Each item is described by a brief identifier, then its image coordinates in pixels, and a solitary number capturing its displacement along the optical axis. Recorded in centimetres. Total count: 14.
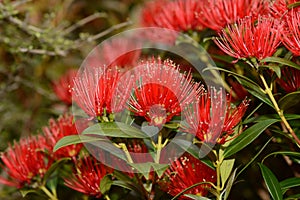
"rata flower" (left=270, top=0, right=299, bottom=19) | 104
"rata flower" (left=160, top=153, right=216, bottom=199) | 103
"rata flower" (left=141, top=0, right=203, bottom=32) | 117
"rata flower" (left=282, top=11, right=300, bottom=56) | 100
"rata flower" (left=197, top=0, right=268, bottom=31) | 108
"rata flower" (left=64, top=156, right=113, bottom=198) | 107
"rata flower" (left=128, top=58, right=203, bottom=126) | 99
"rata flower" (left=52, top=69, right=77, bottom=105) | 125
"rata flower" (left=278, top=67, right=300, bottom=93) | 106
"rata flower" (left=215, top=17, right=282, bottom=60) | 100
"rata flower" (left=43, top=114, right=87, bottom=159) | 110
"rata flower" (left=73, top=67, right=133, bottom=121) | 100
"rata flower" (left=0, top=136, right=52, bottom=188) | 110
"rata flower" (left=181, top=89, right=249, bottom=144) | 100
